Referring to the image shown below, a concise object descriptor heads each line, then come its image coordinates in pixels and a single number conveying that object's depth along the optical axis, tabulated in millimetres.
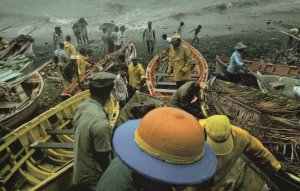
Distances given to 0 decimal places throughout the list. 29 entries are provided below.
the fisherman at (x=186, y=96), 7316
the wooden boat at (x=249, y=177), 5080
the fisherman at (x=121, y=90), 9656
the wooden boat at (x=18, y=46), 14523
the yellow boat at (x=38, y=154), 5654
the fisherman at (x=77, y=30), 21150
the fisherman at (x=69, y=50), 12750
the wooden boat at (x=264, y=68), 12094
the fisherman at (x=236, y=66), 10852
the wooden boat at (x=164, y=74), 10906
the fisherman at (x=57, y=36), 17734
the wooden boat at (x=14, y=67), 11297
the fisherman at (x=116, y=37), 18000
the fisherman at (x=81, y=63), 12484
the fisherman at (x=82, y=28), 21016
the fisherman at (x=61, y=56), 12891
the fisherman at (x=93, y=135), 3592
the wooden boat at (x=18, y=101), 9134
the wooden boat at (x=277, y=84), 9805
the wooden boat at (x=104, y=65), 11102
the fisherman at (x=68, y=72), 11859
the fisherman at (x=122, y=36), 18469
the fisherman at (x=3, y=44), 15823
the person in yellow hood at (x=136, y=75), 10586
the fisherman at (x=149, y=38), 18459
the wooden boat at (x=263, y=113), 6270
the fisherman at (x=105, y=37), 19422
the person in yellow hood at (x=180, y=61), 9508
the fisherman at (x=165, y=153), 1989
